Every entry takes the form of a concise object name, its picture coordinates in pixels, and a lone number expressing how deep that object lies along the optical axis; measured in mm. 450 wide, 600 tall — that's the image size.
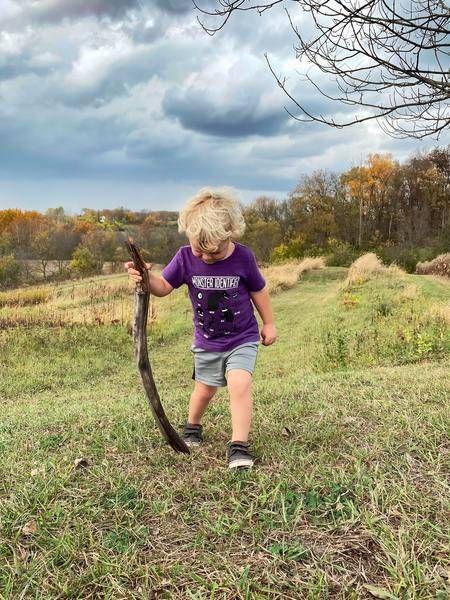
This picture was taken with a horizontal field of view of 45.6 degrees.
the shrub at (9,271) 42562
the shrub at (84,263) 45156
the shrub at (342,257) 32219
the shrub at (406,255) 29578
